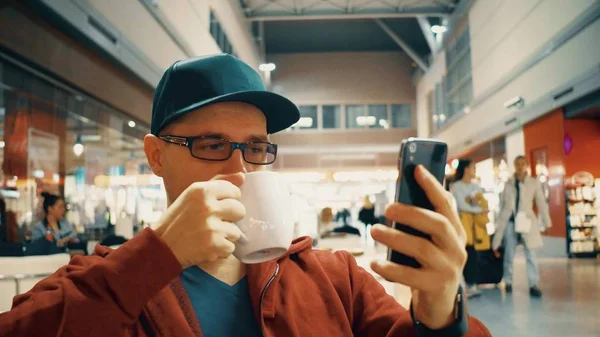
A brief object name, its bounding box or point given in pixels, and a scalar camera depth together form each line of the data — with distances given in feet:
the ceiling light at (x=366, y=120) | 72.43
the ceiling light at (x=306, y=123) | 72.59
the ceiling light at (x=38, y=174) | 24.60
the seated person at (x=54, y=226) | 21.03
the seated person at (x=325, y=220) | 21.31
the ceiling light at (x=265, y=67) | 57.64
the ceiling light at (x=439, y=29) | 53.78
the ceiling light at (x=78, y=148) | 27.73
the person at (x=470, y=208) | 17.65
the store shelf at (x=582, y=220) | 30.35
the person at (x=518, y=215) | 18.81
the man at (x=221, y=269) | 2.62
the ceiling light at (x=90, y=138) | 27.09
